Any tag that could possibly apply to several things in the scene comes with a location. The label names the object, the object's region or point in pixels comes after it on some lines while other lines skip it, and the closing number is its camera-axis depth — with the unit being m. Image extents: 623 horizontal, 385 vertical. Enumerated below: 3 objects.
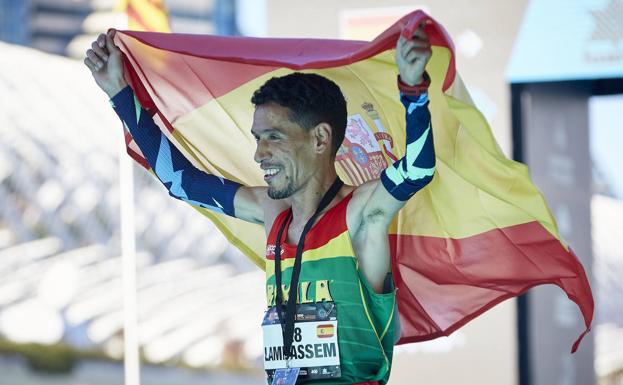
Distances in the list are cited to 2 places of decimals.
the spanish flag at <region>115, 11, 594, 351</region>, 6.03
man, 5.72
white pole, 8.63
